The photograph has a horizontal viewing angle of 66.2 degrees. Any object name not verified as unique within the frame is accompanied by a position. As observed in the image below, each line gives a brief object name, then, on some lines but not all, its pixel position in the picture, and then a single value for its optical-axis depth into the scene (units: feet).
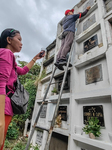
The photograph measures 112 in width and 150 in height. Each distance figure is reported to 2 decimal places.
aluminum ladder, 3.93
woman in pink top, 2.11
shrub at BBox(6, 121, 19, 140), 16.94
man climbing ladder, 8.54
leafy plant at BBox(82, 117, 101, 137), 6.26
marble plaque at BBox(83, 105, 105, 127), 6.79
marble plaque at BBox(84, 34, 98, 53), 9.77
